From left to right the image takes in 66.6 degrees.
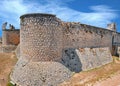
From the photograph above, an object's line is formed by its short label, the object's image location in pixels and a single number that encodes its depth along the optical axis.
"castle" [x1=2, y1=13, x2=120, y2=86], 8.69
